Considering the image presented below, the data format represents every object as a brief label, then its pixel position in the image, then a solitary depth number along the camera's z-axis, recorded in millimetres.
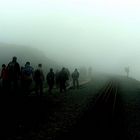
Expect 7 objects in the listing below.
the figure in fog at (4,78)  17266
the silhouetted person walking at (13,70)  16938
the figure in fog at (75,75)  32500
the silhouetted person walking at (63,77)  26047
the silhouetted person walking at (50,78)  24464
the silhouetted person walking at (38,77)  20719
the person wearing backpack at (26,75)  18516
